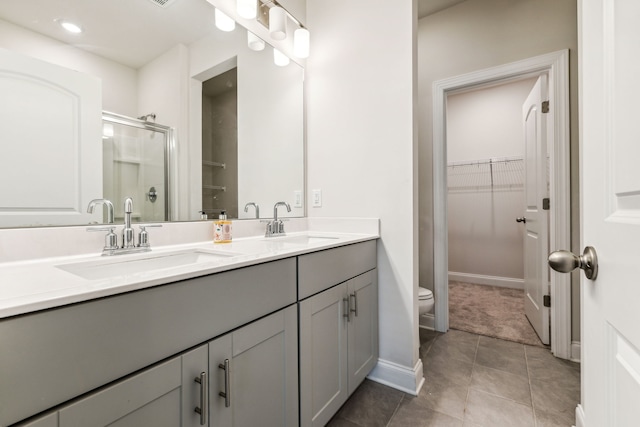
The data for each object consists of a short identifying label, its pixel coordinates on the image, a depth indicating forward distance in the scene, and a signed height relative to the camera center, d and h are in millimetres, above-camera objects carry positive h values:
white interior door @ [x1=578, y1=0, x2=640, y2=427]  367 +9
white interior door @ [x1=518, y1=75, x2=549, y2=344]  1946 -22
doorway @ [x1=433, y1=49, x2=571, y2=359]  1794 +245
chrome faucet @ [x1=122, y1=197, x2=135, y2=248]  998 -56
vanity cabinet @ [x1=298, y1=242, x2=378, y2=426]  1051 -531
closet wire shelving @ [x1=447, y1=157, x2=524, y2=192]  3297 +468
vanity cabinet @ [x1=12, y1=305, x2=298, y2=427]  538 -424
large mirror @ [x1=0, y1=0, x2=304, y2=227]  847 +454
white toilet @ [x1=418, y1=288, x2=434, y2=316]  1947 -643
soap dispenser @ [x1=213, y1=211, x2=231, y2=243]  1300 -82
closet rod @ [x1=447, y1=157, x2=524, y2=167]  3295 +630
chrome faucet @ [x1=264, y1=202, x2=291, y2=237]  1604 -79
